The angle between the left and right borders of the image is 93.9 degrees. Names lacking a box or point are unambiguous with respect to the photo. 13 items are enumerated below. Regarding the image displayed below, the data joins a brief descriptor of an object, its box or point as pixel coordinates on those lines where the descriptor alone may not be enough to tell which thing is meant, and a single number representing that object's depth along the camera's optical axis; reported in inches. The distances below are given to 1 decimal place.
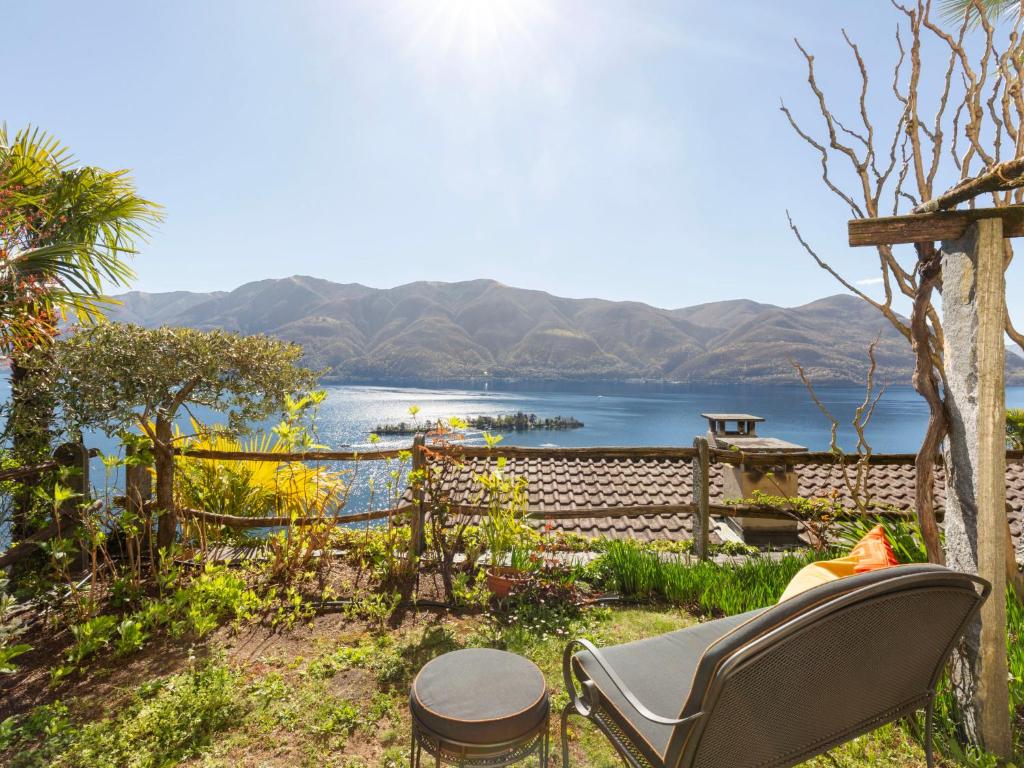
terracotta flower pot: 138.3
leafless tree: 117.8
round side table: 59.0
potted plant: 140.3
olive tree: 124.3
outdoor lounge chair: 48.1
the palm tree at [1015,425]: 322.6
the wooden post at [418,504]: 155.7
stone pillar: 79.5
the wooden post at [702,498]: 170.1
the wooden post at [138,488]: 152.4
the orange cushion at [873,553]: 73.1
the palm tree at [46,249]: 127.9
